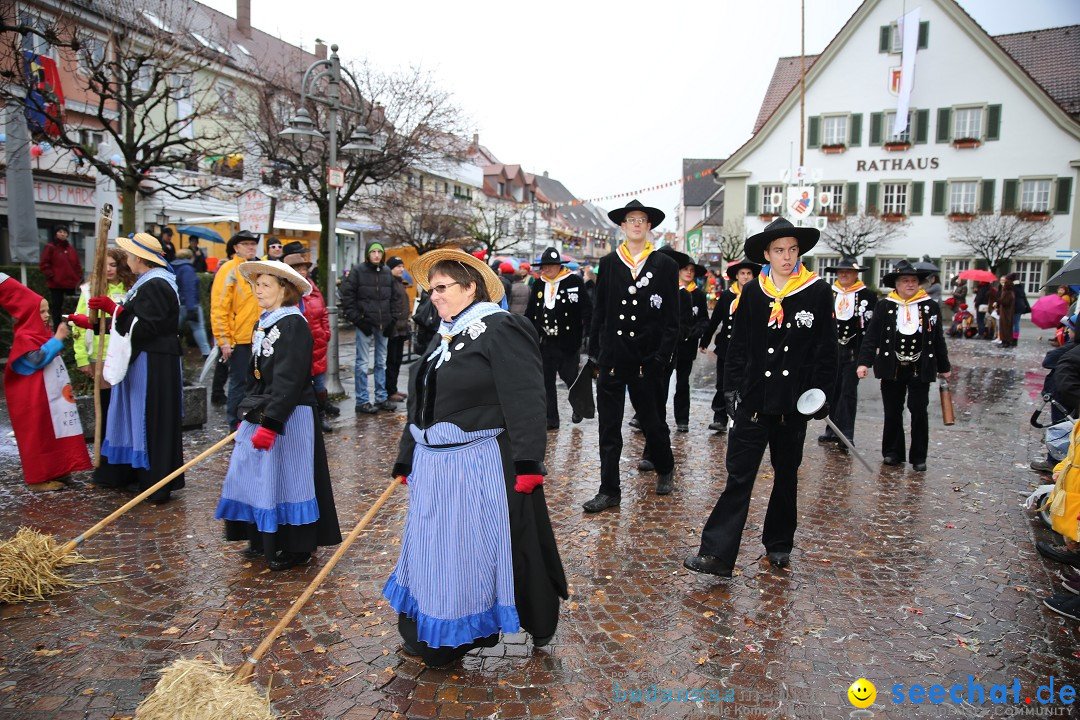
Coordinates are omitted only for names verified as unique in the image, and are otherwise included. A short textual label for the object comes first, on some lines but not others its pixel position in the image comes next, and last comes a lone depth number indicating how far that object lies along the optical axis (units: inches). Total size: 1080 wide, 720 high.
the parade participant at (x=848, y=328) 329.7
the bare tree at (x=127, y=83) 459.2
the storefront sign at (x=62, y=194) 957.8
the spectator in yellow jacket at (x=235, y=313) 305.7
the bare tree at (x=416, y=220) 975.6
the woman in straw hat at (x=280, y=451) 181.9
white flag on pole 1305.4
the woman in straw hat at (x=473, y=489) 135.9
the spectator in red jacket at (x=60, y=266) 534.6
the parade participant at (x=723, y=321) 358.6
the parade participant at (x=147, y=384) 233.1
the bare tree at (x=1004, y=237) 1250.0
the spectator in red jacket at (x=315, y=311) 314.2
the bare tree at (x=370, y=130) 733.3
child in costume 239.8
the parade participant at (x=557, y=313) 359.3
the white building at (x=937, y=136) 1278.3
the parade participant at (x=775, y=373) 186.9
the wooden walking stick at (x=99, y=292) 236.8
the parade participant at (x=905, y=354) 294.4
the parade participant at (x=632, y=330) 239.6
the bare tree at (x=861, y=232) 1333.7
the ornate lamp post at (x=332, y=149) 411.5
